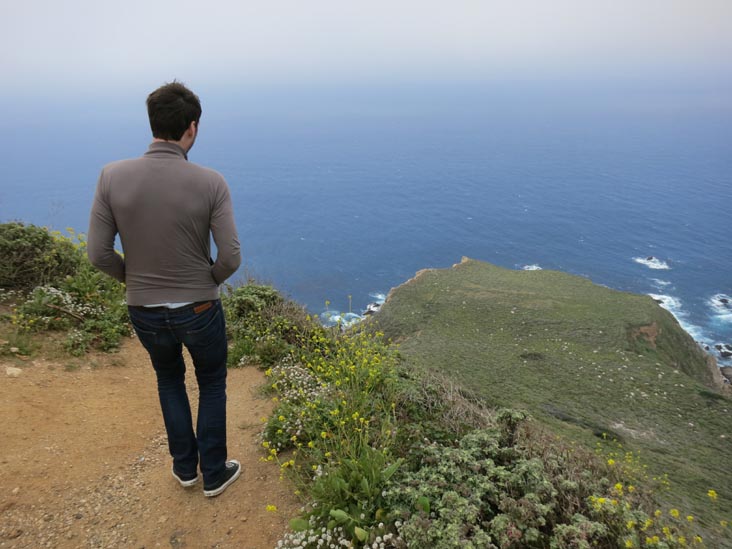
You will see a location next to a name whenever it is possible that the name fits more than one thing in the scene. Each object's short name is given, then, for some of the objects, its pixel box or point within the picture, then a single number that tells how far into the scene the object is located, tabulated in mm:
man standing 2826
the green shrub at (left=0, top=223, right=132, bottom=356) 6430
